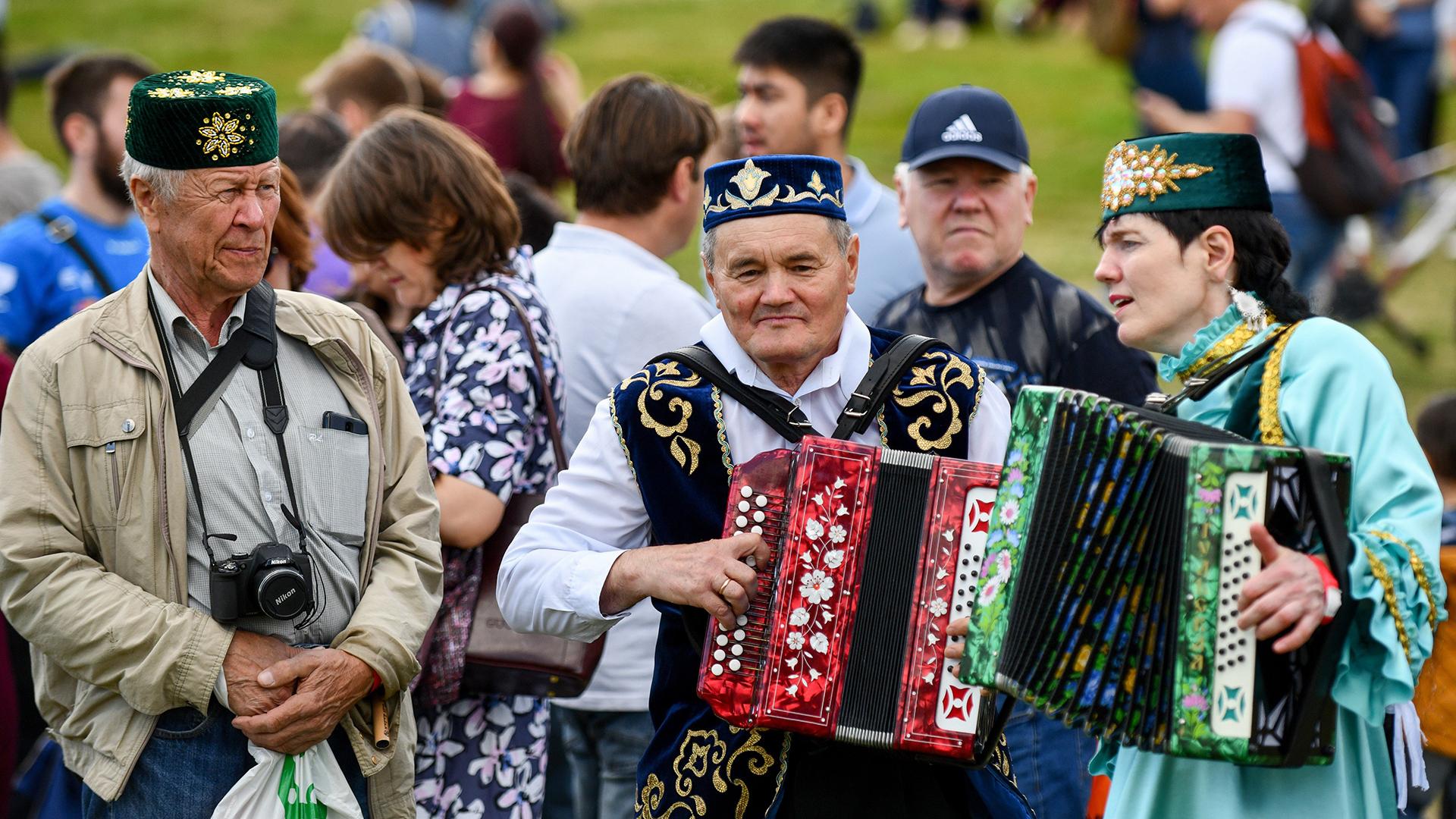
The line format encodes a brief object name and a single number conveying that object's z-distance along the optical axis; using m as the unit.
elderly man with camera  6.32
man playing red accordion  6.33
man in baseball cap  8.32
